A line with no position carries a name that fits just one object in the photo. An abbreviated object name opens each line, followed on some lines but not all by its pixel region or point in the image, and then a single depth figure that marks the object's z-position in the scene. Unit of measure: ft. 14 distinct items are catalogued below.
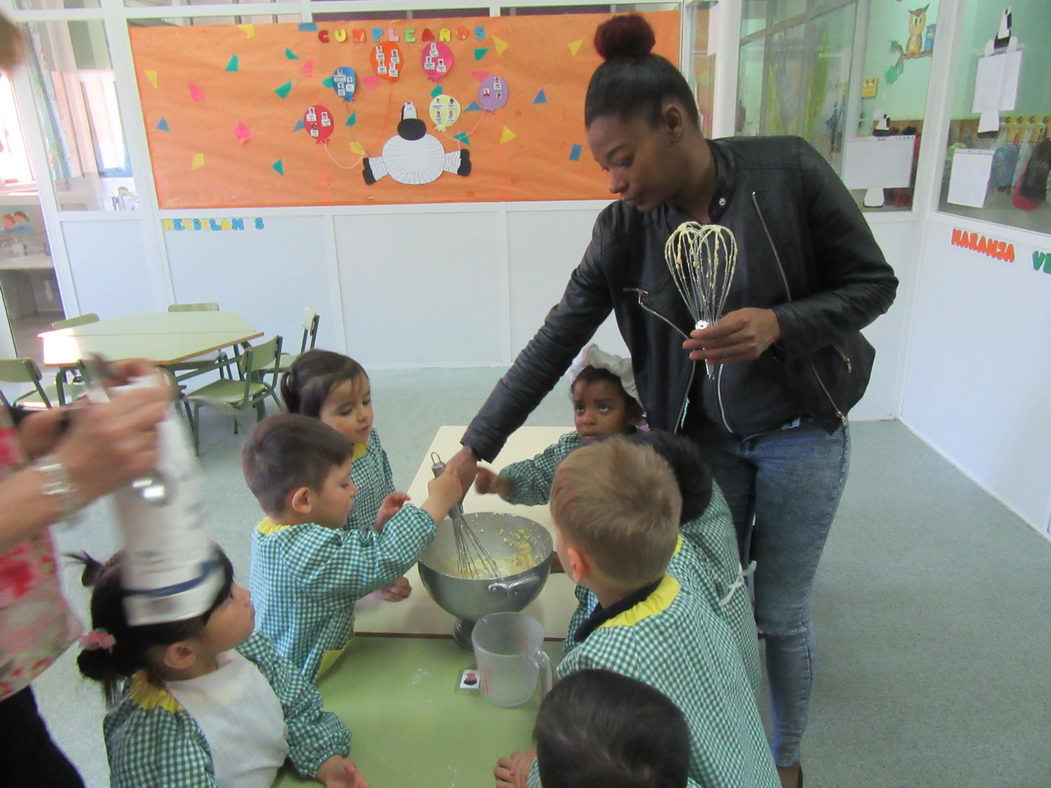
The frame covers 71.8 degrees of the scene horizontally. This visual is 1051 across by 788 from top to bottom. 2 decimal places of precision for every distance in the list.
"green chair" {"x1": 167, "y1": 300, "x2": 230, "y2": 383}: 11.18
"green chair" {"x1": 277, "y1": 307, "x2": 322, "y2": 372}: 12.69
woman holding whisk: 3.78
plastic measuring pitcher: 3.60
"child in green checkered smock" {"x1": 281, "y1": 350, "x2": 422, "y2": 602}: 5.38
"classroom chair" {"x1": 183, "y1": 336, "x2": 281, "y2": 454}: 11.02
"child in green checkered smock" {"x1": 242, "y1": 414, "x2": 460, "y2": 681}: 3.81
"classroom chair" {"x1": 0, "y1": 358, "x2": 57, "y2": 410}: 10.30
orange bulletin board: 13.80
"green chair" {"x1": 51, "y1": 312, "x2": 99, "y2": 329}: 12.82
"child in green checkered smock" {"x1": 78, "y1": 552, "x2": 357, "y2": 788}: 2.98
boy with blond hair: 2.98
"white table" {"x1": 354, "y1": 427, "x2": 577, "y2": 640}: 4.39
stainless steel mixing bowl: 3.82
